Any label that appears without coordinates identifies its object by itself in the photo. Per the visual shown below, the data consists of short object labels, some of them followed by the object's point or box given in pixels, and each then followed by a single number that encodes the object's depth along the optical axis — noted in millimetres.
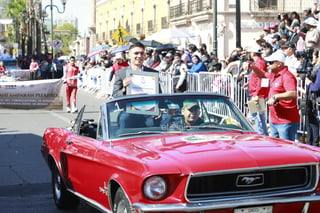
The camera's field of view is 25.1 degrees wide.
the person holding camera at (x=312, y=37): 15309
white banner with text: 23781
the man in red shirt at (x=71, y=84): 22875
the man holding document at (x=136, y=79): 10180
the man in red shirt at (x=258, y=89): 12852
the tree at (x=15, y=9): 95344
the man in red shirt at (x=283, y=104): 10164
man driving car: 7398
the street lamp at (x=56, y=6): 49844
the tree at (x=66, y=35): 155912
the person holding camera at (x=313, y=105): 10781
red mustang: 5812
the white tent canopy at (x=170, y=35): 30703
